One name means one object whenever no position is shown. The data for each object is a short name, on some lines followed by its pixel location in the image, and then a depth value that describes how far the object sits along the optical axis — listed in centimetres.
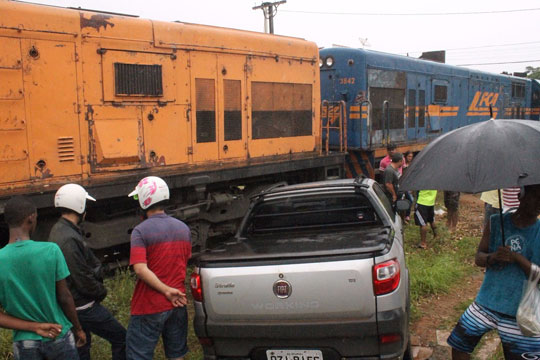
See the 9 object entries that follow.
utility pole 2911
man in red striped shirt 351
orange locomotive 557
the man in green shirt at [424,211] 840
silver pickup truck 353
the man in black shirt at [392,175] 846
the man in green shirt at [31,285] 293
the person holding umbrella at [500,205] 302
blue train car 1092
